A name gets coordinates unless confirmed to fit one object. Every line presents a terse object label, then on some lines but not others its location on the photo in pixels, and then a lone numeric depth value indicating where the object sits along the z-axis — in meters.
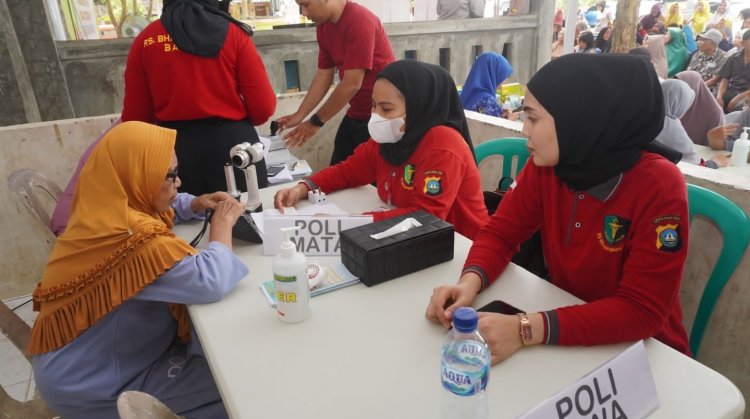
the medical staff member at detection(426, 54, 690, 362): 0.99
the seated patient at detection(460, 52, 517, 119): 3.96
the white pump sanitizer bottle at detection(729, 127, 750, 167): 2.67
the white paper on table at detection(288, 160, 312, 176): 2.68
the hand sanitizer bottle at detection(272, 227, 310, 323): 1.04
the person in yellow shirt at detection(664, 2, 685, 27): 8.27
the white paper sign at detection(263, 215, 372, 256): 1.44
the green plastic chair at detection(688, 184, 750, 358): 1.33
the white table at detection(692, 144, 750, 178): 2.59
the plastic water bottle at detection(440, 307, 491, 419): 0.73
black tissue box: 1.24
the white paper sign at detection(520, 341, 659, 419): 0.77
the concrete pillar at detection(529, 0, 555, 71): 6.80
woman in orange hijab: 1.17
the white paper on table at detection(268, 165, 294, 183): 2.46
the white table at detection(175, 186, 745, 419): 0.85
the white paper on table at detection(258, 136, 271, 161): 2.57
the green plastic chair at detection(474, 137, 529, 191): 2.08
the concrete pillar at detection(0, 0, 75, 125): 3.88
